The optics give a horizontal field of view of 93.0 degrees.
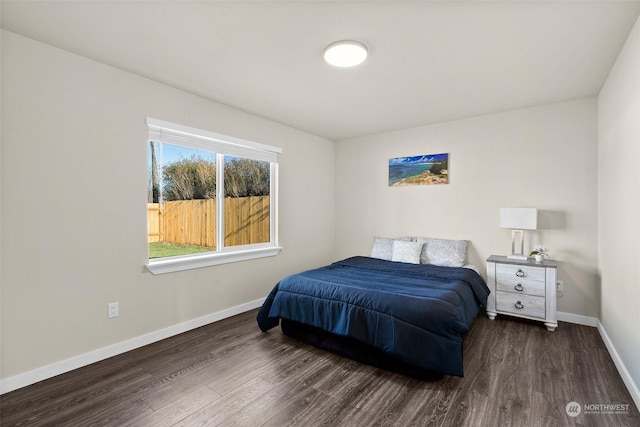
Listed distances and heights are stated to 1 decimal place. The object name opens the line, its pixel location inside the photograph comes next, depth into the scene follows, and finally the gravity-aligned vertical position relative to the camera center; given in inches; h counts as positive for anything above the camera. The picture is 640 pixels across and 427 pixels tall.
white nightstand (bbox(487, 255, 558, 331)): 121.2 -32.2
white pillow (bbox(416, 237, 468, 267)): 147.1 -20.2
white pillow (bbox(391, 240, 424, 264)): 152.6 -20.3
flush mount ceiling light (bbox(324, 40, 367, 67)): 85.0 +46.4
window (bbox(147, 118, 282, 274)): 117.0 +6.5
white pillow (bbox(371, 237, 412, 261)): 165.6 -19.8
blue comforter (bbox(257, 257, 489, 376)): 84.4 -30.7
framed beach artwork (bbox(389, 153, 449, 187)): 161.3 +23.4
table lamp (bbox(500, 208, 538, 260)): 128.1 -4.0
